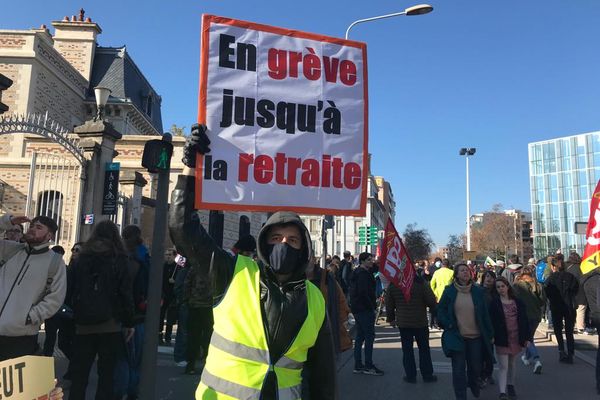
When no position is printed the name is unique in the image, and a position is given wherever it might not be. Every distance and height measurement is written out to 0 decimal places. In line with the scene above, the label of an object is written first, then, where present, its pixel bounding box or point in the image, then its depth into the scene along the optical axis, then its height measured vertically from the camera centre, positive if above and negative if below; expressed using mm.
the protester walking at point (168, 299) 9070 -863
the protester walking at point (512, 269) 10541 -177
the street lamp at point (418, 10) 12789 +6787
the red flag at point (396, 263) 6949 -62
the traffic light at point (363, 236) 22547 +1053
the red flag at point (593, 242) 6163 +275
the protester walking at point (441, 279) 10133 -405
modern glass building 64062 +10929
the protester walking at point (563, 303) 8602 -740
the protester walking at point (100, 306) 4254 -485
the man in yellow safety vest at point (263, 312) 2029 -252
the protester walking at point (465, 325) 5945 -823
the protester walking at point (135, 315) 4684 -620
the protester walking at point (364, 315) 7652 -926
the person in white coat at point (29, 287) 3723 -291
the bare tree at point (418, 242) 41291 +1553
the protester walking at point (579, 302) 9861 -848
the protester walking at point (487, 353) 6395 -1222
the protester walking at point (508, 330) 6301 -915
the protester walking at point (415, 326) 7091 -999
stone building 10828 +7445
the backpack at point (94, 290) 4238 -343
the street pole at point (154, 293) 3740 -317
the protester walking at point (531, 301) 8062 -682
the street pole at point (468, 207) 35562 +3990
